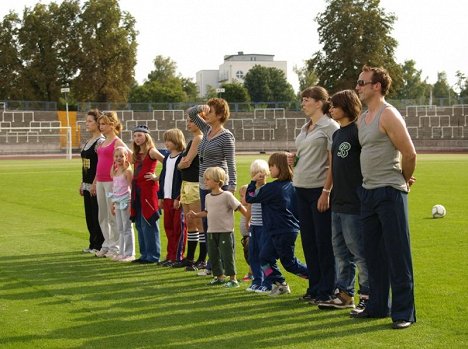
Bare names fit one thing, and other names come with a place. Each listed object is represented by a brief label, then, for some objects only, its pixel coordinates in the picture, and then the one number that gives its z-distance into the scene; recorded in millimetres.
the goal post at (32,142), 64800
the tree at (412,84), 134988
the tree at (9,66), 77875
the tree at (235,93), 94688
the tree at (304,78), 113500
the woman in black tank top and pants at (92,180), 12742
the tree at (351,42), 79625
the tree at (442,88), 144375
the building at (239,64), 176375
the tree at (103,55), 79000
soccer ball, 16938
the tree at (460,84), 117625
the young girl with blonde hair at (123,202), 11977
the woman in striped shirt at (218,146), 10000
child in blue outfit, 8852
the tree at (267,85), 122125
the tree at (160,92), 96500
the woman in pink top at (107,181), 12328
